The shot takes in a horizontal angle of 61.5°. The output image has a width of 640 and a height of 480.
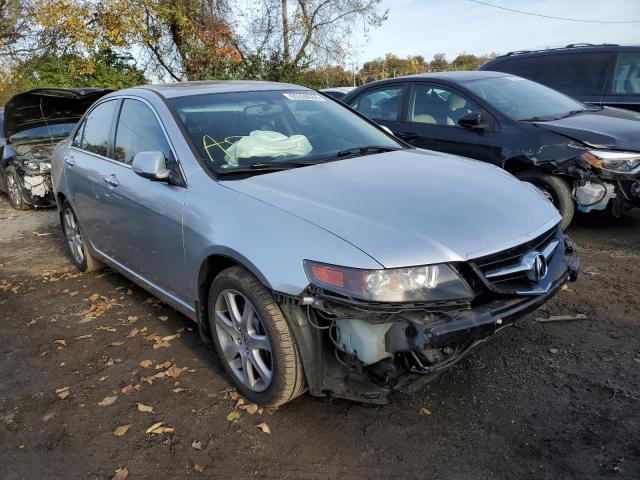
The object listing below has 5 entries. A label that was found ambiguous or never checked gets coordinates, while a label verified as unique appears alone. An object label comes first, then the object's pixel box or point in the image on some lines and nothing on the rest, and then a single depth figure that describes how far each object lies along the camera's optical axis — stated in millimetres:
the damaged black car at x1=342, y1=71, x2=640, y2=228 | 4977
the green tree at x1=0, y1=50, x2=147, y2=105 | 17406
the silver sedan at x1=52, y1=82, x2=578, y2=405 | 2369
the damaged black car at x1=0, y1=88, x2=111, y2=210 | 8055
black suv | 7148
